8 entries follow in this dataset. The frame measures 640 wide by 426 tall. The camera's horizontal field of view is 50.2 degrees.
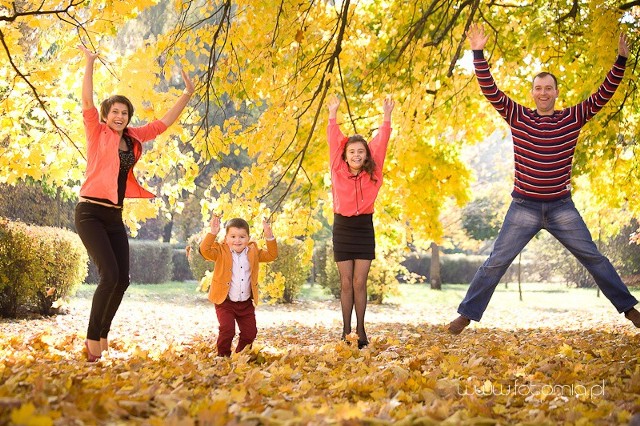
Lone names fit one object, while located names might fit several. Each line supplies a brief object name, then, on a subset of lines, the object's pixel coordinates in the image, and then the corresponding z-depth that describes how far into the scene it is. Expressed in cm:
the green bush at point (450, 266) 2667
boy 481
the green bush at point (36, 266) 951
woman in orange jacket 438
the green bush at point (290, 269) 1539
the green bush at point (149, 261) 2145
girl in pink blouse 524
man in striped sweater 463
